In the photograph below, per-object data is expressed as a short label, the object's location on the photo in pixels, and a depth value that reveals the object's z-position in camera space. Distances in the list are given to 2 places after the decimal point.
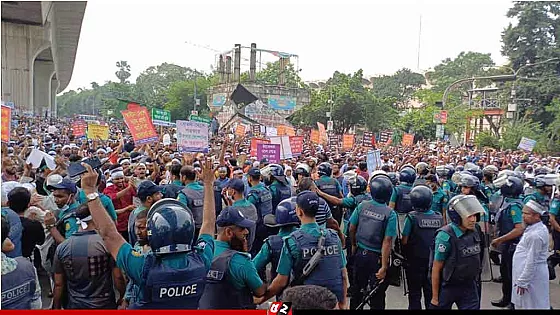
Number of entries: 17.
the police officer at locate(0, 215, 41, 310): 3.44
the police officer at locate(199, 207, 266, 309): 3.72
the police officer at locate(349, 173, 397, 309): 5.53
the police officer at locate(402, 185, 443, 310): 5.76
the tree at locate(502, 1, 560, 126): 40.59
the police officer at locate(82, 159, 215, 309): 3.14
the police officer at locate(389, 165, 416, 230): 7.13
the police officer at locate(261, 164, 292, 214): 7.83
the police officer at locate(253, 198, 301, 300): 4.31
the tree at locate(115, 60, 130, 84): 124.06
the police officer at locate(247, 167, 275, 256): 7.19
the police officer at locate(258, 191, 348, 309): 4.07
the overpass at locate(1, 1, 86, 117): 28.24
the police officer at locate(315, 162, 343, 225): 8.16
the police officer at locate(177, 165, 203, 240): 6.59
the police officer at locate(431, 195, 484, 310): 4.67
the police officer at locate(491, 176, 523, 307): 6.36
